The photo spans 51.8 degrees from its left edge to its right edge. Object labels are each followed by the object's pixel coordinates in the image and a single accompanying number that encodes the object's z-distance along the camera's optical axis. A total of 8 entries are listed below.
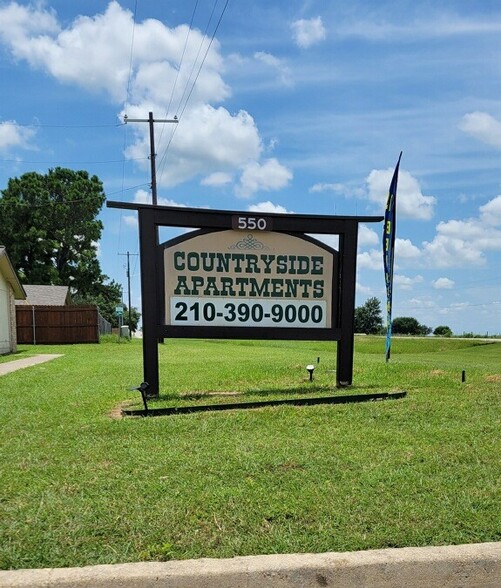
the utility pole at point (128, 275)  62.46
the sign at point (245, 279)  7.63
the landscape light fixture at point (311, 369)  8.87
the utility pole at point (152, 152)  28.88
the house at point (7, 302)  20.91
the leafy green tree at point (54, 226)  45.91
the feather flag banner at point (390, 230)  9.96
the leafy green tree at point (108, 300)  56.46
